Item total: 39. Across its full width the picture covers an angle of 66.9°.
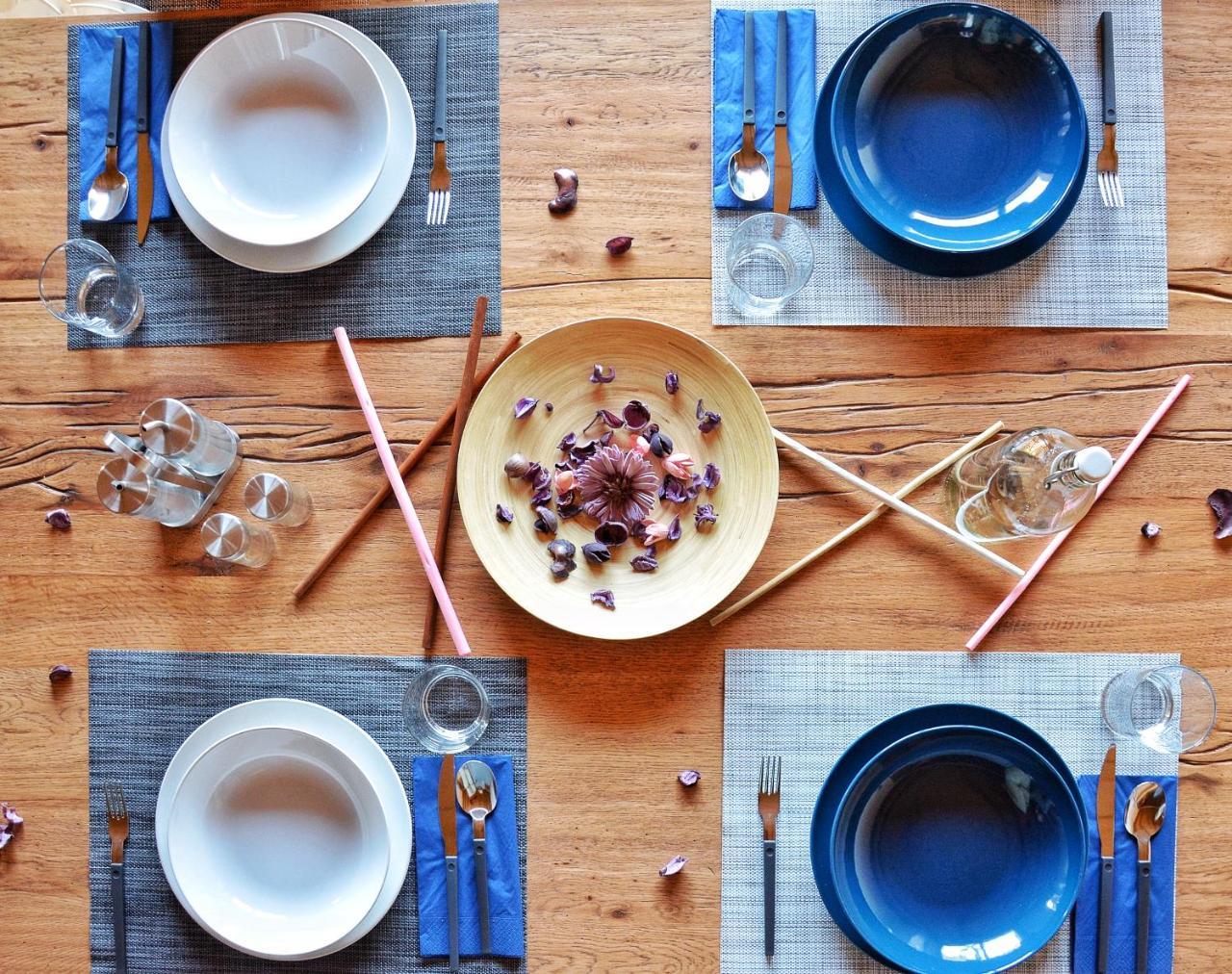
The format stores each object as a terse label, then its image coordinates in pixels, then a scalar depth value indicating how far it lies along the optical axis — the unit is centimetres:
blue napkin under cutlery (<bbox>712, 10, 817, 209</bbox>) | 125
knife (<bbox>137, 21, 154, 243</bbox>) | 127
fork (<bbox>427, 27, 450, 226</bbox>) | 126
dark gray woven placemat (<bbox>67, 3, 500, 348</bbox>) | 127
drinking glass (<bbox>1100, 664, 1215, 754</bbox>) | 117
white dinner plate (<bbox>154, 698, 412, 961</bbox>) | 122
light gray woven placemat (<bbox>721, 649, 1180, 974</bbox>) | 123
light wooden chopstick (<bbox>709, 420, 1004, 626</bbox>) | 123
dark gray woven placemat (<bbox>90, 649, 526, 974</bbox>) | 124
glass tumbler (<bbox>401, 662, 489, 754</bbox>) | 122
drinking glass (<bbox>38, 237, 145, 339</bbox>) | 127
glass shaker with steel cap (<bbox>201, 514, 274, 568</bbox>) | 122
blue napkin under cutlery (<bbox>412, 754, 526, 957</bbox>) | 123
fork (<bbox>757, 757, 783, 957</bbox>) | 122
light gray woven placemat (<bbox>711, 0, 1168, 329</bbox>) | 125
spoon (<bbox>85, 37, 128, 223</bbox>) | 127
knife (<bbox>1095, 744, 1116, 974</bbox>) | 121
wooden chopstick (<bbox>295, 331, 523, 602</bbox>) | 125
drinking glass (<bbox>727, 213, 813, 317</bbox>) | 124
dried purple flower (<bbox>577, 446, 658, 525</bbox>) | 120
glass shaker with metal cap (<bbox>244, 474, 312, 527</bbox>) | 121
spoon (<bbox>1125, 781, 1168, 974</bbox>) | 121
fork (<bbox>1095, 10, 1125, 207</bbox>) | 125
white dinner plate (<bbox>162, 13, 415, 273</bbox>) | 125
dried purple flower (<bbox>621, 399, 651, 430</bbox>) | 122
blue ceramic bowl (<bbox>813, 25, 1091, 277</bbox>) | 122
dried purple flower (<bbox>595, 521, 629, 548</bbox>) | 121
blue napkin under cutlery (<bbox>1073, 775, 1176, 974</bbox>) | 121
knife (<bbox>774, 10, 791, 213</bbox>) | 124
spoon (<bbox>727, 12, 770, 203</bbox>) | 125
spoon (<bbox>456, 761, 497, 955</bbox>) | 122
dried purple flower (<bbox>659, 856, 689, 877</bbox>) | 123
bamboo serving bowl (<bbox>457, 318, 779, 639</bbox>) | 121
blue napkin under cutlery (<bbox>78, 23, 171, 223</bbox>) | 128
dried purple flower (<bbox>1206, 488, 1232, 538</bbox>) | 124
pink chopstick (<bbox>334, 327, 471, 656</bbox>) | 122
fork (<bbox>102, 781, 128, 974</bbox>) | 125
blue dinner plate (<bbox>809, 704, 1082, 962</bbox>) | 118
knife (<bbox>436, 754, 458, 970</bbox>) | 122
